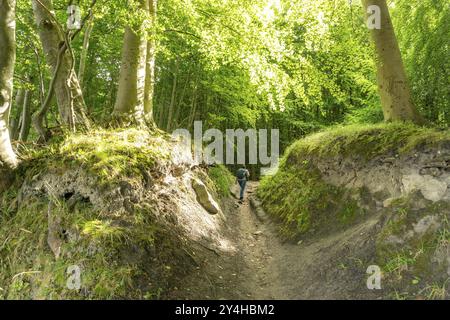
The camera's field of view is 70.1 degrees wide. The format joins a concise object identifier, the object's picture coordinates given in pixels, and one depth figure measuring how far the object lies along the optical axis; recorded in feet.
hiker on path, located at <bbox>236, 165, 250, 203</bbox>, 41.55
